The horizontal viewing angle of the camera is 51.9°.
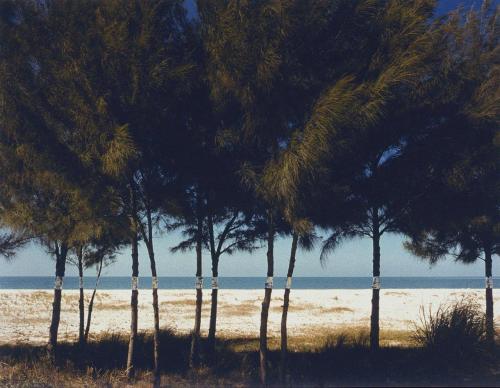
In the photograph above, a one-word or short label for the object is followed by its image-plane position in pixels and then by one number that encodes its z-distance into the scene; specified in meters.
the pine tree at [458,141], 12.02
